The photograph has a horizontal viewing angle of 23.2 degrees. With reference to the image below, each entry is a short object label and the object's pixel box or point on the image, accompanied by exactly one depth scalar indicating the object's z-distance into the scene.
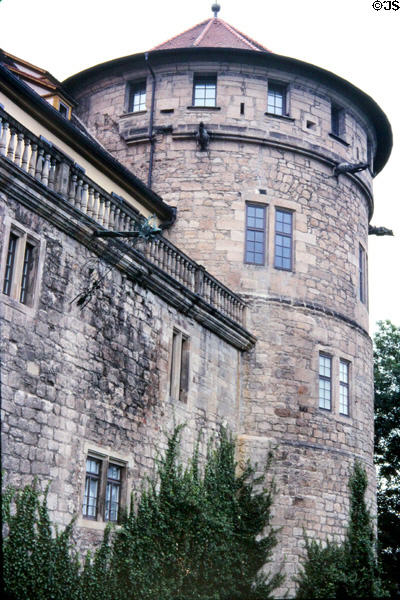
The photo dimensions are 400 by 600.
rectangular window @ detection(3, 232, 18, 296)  14.88
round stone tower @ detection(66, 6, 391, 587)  23.47
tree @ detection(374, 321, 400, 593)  36.25
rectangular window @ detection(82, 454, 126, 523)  16.52
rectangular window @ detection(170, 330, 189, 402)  19.97
